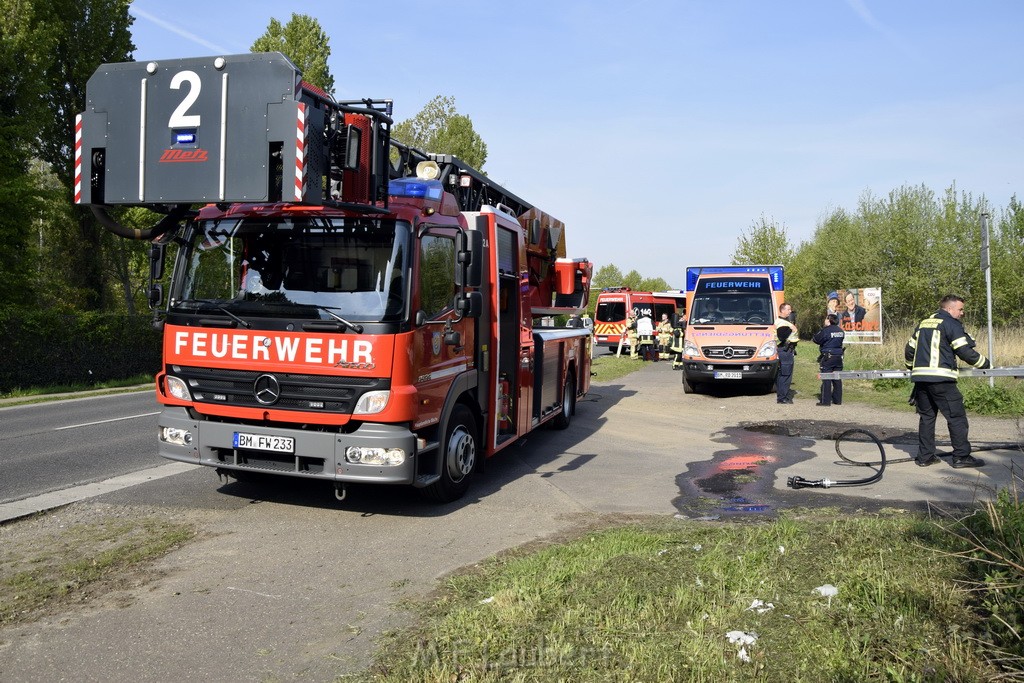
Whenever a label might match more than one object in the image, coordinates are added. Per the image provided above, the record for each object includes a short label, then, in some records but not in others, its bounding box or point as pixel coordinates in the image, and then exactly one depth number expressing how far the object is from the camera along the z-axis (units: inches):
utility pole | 568.7
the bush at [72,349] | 739.4
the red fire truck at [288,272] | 240.7
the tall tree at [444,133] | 1633.9
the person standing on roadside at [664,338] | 1222.9
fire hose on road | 308.7
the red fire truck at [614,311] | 1428.4
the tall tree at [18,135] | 831.1
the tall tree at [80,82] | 1055.0
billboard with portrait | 1051.7
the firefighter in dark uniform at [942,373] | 350.0
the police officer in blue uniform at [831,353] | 602.9
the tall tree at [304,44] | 1362.0
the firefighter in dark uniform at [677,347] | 1072.8
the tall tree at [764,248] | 1989.4
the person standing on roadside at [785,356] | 626.8
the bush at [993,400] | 530.0
